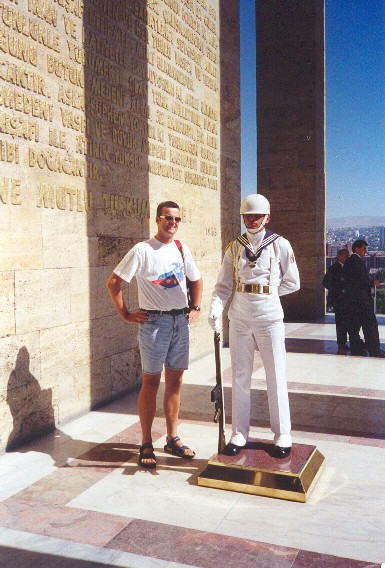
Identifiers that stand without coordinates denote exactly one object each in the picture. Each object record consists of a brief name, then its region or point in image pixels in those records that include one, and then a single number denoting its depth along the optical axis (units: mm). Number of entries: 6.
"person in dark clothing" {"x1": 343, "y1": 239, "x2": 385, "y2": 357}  8781
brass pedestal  3842
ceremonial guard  4156
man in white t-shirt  4426
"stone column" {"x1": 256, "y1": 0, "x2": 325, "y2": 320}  13641
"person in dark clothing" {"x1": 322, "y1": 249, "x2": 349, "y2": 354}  9086
